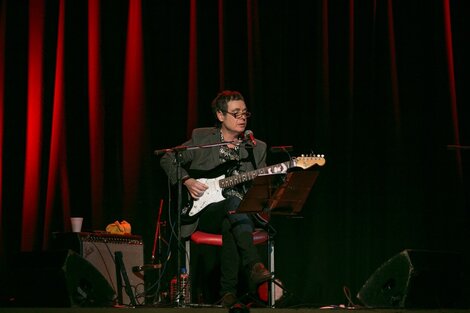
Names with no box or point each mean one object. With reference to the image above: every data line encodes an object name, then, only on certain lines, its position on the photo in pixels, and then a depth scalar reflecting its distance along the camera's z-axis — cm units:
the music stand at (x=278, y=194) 775
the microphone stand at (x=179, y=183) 836
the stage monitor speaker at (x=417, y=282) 748
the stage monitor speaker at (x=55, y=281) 761
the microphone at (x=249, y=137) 863
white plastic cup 937
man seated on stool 838
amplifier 920
